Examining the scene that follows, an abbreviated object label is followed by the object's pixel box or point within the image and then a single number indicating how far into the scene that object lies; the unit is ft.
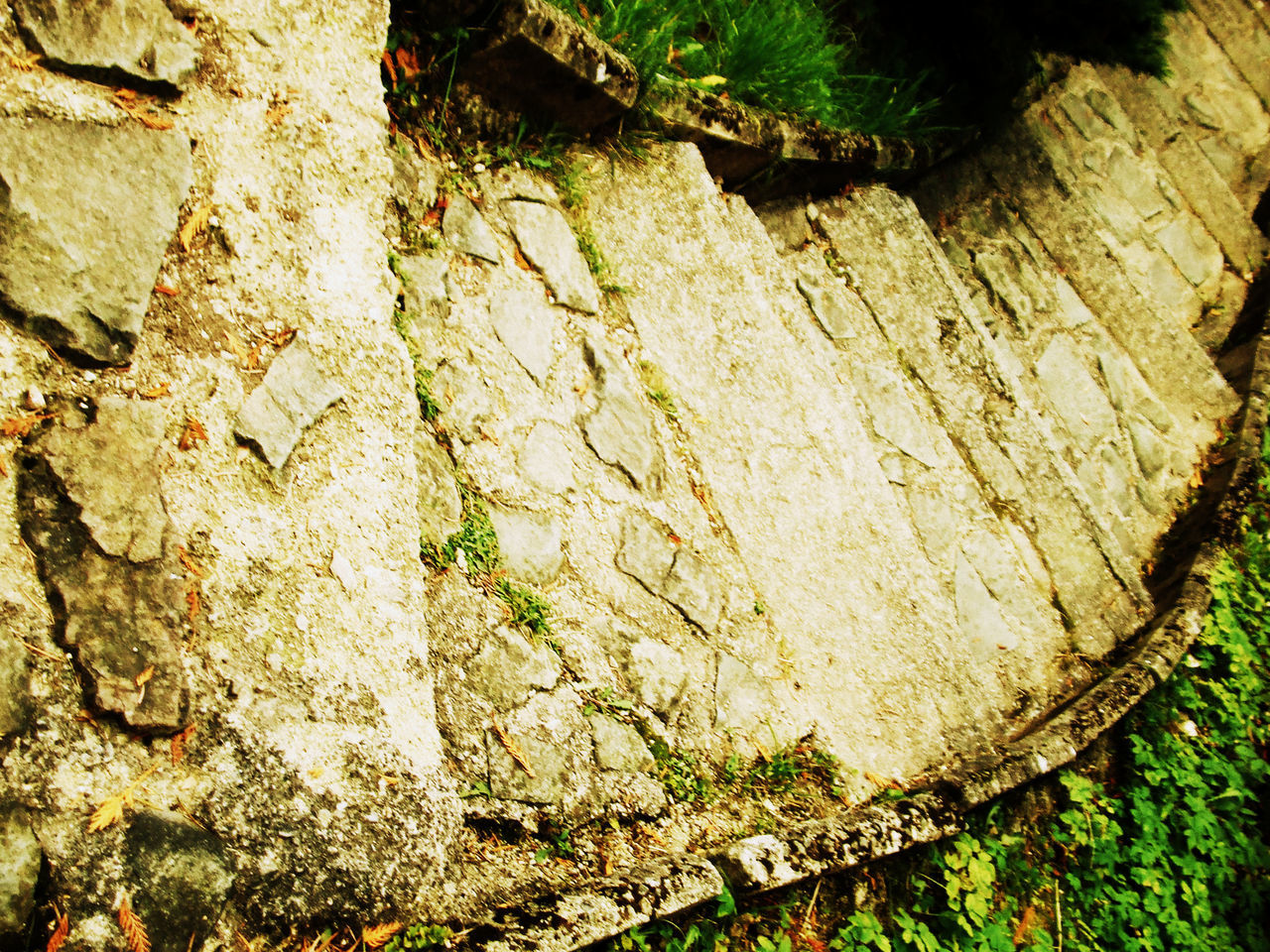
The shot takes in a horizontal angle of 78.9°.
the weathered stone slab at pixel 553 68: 7.04
